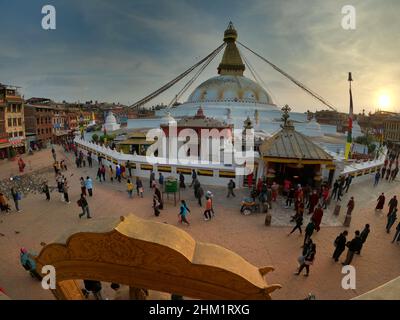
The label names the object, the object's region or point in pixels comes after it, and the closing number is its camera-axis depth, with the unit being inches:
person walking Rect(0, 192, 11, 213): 353.7
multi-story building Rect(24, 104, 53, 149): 1291.5
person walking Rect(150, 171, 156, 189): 447.9
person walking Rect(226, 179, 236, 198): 413.5
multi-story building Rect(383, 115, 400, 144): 1649.9
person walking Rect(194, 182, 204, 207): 380.1
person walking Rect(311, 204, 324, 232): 281.7
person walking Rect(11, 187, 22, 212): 356.5
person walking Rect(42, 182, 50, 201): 400.5
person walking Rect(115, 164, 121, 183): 507.5
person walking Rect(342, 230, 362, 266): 227.8
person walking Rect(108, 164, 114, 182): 511.6
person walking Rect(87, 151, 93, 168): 664.4
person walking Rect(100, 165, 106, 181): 503.5
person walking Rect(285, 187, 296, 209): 384.2
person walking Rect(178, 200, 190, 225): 310.7
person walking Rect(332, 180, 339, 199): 412.2
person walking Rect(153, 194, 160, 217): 340.8
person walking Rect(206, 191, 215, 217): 329.3
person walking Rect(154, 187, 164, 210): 357.4
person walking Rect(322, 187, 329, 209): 368.8
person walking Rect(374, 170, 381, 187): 508.8
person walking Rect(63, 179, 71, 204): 384.2
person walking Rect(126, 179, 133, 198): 404.2
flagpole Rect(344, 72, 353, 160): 504.4
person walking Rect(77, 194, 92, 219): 326.3
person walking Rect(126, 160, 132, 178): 527.5
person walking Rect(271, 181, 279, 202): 388.8
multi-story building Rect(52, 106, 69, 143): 1542.1
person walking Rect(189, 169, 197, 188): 463.5
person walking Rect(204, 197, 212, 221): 324.8
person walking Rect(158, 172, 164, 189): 461.1
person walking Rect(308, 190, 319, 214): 344.5
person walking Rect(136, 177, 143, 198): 412.8
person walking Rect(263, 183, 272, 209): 376.5
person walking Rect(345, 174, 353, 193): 461.5
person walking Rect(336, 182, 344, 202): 409.4
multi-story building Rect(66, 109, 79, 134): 1796.3
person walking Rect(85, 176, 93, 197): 413.0
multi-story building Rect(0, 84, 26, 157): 946.1
